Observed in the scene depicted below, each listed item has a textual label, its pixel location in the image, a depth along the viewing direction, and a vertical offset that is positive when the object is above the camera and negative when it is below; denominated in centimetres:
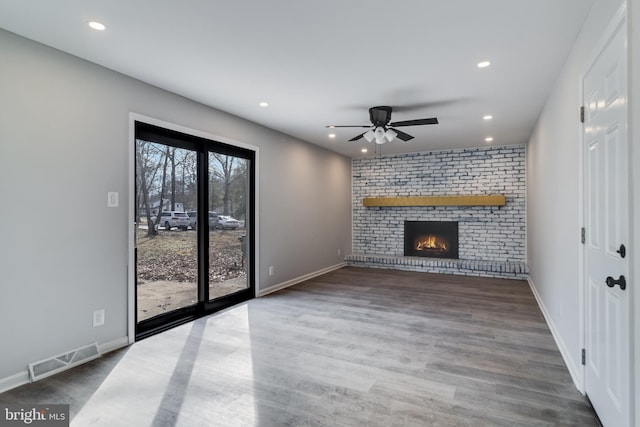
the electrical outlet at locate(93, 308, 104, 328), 290 -90
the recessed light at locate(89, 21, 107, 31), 230 +133
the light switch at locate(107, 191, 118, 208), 300 +14
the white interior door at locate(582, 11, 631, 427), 157 -10
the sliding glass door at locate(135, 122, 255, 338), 345 -14
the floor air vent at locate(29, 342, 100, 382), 250 -117
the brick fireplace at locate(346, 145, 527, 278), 645 +7
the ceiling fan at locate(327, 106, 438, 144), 403 +111
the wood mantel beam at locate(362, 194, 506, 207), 640 +29
